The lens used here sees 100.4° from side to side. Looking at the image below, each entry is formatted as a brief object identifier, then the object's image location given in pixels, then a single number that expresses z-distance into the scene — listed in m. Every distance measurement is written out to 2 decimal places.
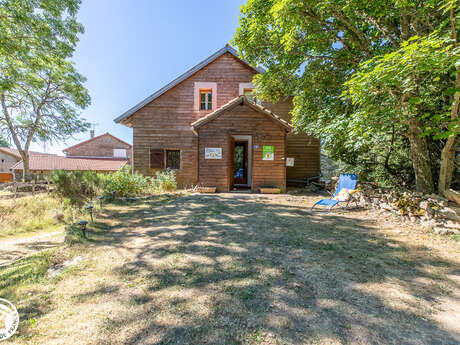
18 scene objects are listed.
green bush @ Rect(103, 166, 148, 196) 7.49
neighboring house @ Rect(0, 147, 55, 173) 31.80
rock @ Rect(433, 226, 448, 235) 3.74
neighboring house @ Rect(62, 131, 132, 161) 30.78
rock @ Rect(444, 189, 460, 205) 4.27
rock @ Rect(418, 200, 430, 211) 4.25
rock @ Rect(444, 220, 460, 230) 3.72
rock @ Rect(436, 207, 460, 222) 3.86
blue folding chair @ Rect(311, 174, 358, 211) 5.60
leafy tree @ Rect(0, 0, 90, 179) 7.42
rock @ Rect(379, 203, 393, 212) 5.02
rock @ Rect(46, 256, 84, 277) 2.62
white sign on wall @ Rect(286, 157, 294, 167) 10.27
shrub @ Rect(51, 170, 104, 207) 8.29
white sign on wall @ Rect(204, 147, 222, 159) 9.17
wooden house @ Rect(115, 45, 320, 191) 10.51
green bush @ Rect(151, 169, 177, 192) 8.69
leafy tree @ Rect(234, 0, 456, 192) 4.64
